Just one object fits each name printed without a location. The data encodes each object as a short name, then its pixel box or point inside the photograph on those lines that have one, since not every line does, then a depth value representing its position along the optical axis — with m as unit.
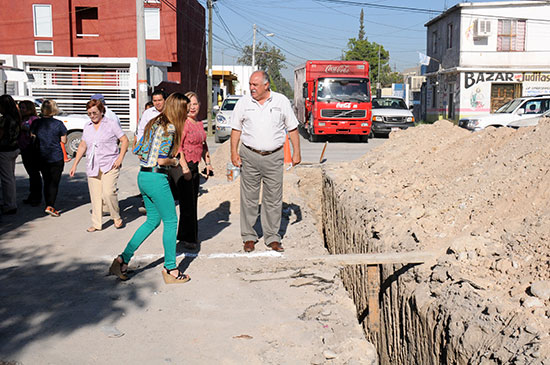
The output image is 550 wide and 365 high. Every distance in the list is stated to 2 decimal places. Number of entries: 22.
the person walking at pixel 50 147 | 8.46
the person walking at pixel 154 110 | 7.75
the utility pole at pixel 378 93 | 29.93
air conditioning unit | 33.53
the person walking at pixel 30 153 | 8.66
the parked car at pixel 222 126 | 22.20
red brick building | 32.53
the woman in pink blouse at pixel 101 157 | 7.43
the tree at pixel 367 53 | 66.25
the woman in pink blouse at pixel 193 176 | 6.32
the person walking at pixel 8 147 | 8.29
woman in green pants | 5.13
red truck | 22.00
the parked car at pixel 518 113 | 18.31
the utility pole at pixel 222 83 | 52.28
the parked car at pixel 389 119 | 24.62
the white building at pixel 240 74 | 78.07
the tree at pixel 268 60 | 91.56
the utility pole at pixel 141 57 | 17.31
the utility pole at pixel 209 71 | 28.08
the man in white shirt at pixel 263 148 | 6.04
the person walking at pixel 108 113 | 7.64
